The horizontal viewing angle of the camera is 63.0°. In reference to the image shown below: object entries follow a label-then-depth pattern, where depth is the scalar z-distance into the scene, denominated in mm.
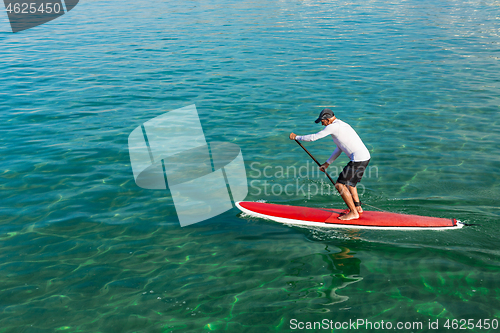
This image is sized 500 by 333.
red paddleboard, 8445
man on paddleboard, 8125
